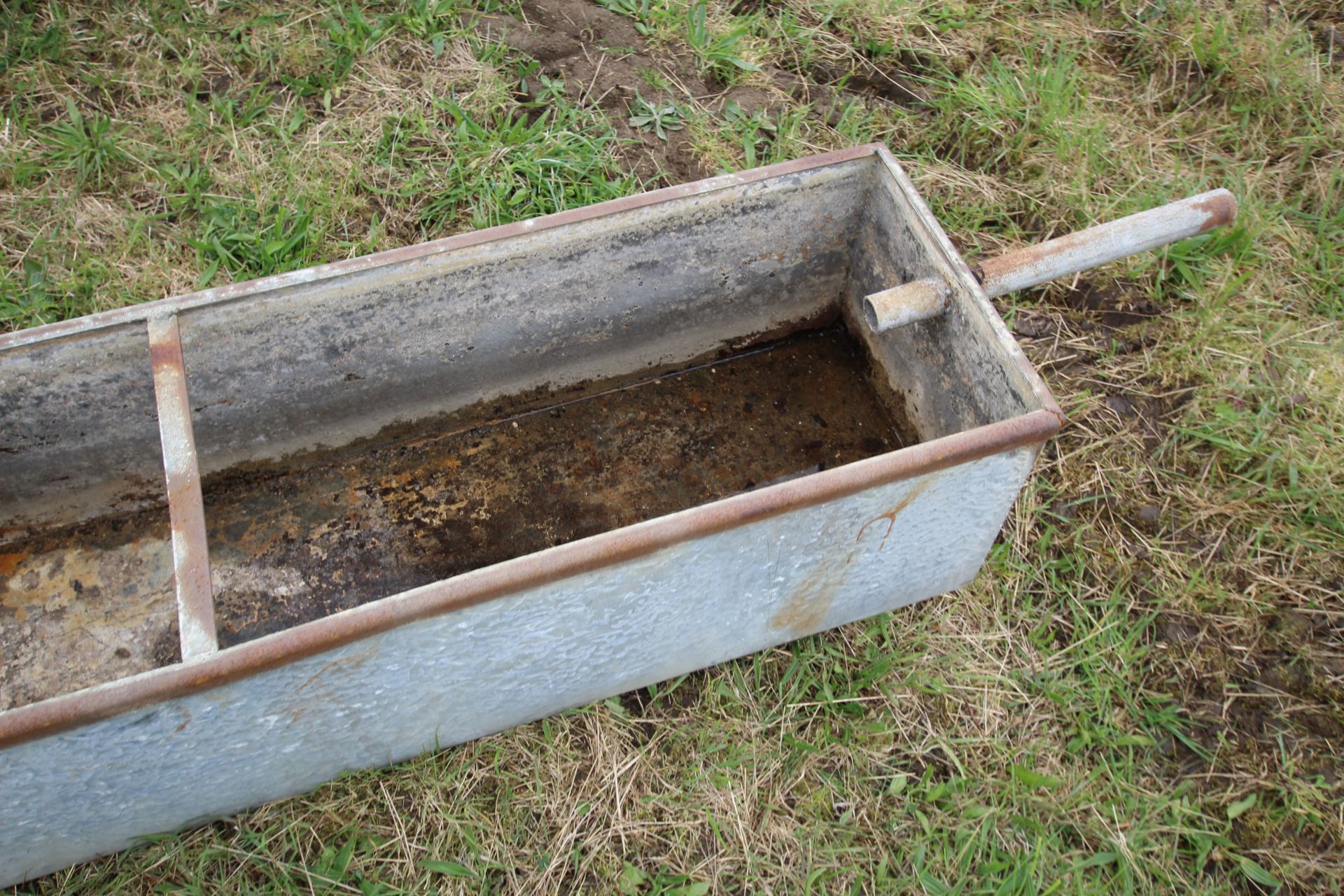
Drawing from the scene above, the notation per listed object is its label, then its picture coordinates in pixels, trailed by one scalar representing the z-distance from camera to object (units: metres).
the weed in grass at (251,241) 2.73
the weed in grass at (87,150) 2.88
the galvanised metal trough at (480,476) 1.62
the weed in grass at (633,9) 3.32
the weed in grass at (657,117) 3.07
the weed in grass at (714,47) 3.23
